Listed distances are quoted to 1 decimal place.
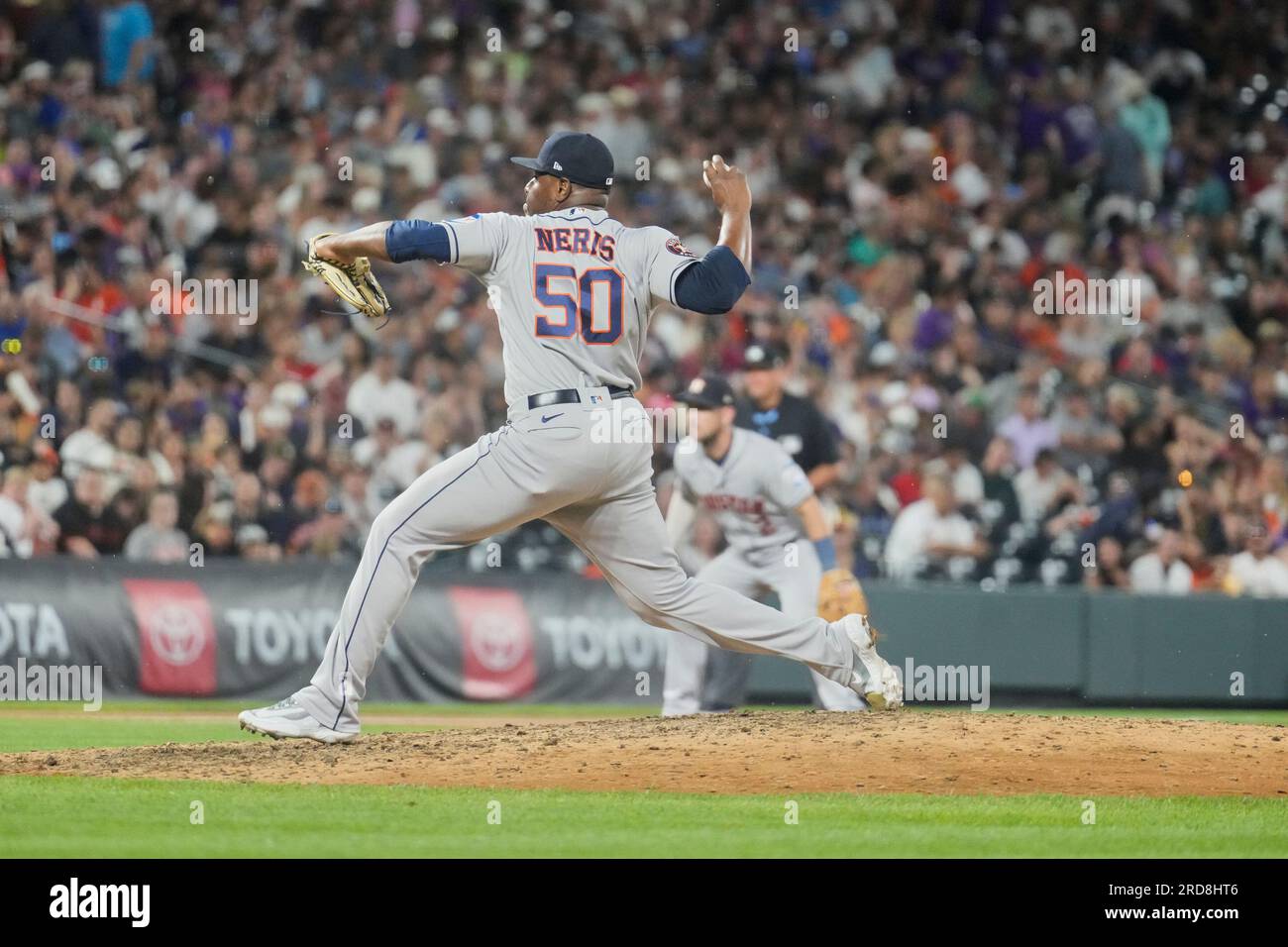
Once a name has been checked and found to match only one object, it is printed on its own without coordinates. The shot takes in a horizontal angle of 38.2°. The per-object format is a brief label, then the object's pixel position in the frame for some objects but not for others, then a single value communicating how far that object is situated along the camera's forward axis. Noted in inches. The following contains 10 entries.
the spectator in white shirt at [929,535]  566.9
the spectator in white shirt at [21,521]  521.3
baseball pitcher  279.7
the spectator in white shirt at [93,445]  537.0
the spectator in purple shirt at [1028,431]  620.4
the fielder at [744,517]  423.2
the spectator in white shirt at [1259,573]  582.9
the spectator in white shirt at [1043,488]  596.7
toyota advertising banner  506.9
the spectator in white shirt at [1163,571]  587.8
